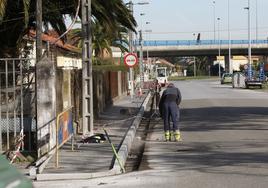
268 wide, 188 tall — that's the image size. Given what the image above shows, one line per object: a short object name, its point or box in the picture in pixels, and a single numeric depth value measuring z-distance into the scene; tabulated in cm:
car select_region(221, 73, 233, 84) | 8019
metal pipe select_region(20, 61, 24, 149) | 1304
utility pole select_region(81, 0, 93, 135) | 1625
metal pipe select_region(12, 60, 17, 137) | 1312
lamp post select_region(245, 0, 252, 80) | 6561
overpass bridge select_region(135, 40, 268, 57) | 10891
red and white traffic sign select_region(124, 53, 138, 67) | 3209
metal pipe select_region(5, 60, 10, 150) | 1302
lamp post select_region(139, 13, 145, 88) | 5694
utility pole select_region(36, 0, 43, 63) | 1398
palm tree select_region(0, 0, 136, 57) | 1823
